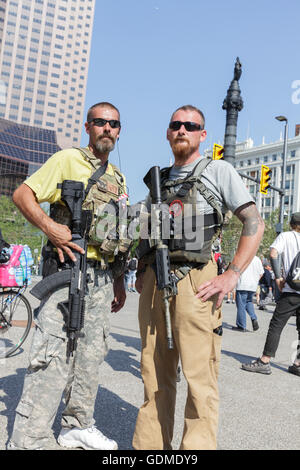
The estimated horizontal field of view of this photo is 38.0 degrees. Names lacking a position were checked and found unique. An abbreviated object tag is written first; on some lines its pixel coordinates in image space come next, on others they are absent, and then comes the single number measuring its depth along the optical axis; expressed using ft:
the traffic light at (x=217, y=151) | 42.86
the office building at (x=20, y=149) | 342.44
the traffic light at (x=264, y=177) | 51.71
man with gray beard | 8.11
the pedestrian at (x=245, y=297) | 29.09
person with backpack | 16.85
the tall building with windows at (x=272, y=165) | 272.10
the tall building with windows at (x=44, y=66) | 480.64
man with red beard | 7.18
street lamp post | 65.38
